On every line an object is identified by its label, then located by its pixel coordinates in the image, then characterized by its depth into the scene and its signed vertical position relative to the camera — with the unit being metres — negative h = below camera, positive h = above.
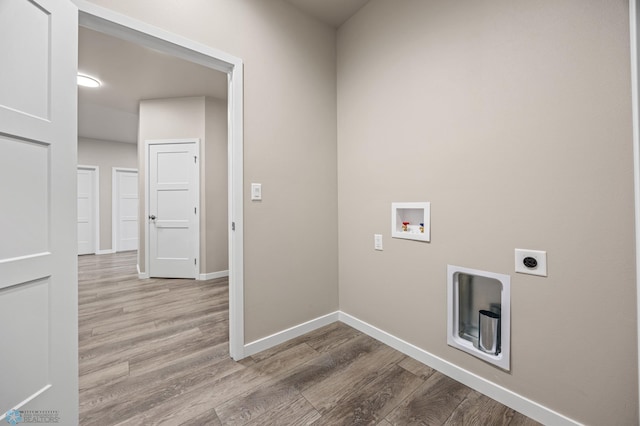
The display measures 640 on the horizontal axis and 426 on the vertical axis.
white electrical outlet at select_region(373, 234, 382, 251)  1.95 -0.22
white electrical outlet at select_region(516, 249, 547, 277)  1.19 -0.24
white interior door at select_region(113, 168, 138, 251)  6.00 +0.17
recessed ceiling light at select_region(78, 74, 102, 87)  3.10 +1.70
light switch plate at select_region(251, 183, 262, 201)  1.81 +0.16
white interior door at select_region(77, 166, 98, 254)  5.62 +0.10
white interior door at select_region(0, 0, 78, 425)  0.94 +0.01
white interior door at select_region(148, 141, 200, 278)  3.82 +0.07
